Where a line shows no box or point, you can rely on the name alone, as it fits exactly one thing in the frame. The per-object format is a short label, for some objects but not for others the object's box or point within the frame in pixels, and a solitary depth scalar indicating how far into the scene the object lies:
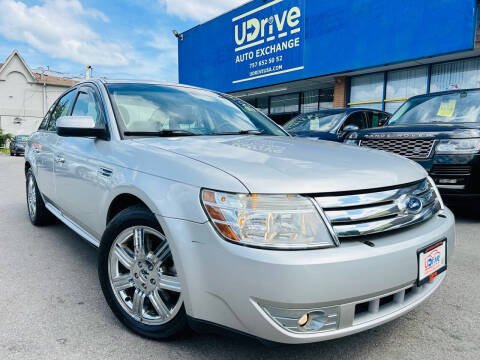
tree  31.58
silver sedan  1.44
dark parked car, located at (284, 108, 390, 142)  6.54
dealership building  10.05
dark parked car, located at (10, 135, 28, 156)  21.97
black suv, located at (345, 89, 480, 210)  3.96
